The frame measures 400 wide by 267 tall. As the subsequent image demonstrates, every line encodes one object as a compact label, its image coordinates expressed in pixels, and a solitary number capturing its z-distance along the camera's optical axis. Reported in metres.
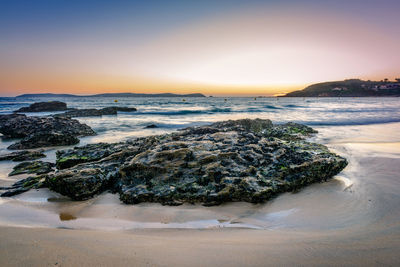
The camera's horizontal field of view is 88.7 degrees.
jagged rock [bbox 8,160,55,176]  5.23
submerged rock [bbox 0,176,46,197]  3.88
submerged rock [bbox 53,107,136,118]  25.72
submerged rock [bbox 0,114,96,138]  10.85
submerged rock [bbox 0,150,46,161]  6.53
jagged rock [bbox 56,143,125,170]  5.09
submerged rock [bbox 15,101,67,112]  34.40
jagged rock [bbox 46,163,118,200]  3.57
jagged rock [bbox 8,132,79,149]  8.31
